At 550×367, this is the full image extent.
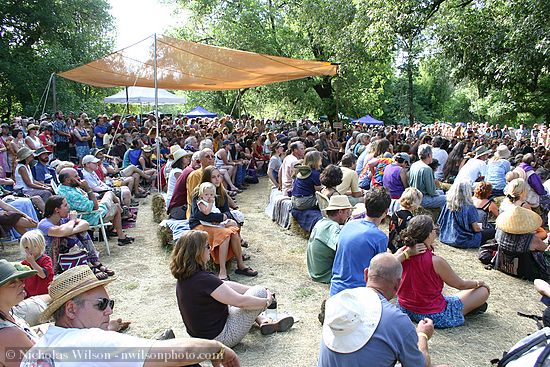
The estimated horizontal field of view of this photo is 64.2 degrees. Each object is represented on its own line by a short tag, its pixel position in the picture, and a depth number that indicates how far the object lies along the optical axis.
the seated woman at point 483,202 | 6.57
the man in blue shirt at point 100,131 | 13.58
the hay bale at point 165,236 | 6.32
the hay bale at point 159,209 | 7.82
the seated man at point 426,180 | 7.06
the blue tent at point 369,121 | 31.33
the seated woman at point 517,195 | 5.26
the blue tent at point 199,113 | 28.17
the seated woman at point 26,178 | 7.10
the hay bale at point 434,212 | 7.27
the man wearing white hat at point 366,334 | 2.14
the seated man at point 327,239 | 4.74
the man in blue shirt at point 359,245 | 3.62
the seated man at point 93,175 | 7.11
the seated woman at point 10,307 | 2.37
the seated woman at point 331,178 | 5.80
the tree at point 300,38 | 15.76
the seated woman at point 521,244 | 5.07
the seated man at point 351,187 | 7.09
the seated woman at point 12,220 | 5.80
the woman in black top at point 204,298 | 3.22
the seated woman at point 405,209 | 5.21
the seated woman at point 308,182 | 6.50
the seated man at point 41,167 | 7.70
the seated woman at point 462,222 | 6.22
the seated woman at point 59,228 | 4.73
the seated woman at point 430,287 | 3.72
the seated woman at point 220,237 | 5.10
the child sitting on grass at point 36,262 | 3.84
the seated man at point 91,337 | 1.82
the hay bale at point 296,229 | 6.89
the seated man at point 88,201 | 5.87
